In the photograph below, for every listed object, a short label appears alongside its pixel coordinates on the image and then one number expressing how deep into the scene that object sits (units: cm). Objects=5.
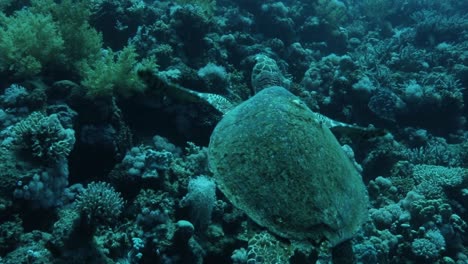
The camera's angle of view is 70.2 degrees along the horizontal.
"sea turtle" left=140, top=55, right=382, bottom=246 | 226
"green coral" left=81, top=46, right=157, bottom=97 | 368
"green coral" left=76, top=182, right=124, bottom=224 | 287
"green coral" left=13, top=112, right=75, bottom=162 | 312
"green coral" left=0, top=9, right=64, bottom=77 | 386
